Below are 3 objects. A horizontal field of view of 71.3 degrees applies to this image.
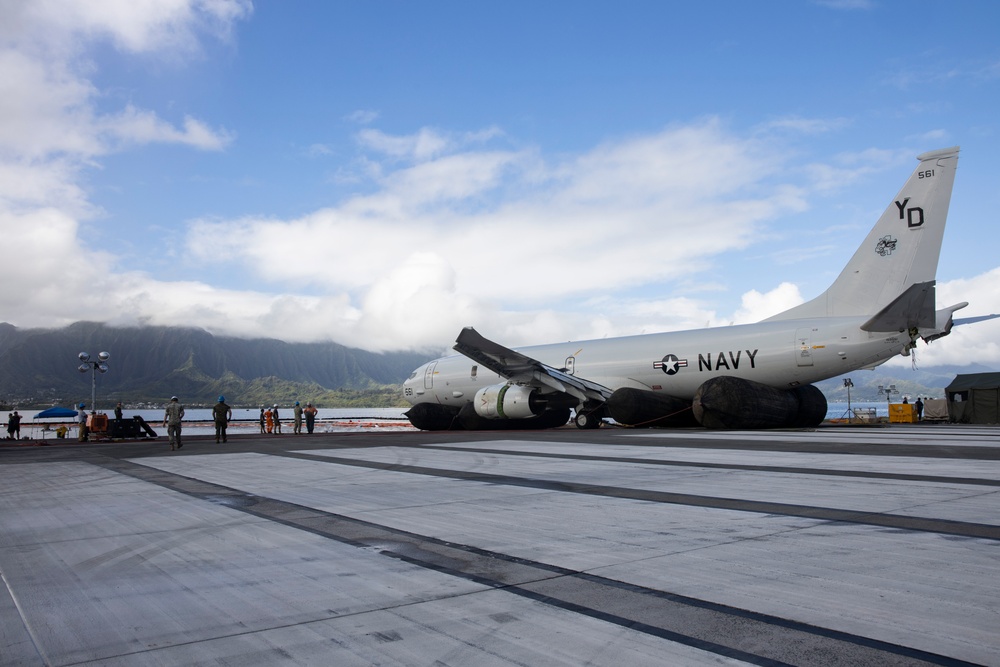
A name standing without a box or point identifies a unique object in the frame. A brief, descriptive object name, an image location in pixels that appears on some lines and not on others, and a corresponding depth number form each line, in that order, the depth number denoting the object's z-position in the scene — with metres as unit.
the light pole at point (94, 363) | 27.77
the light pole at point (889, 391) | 50.24
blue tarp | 37.25
